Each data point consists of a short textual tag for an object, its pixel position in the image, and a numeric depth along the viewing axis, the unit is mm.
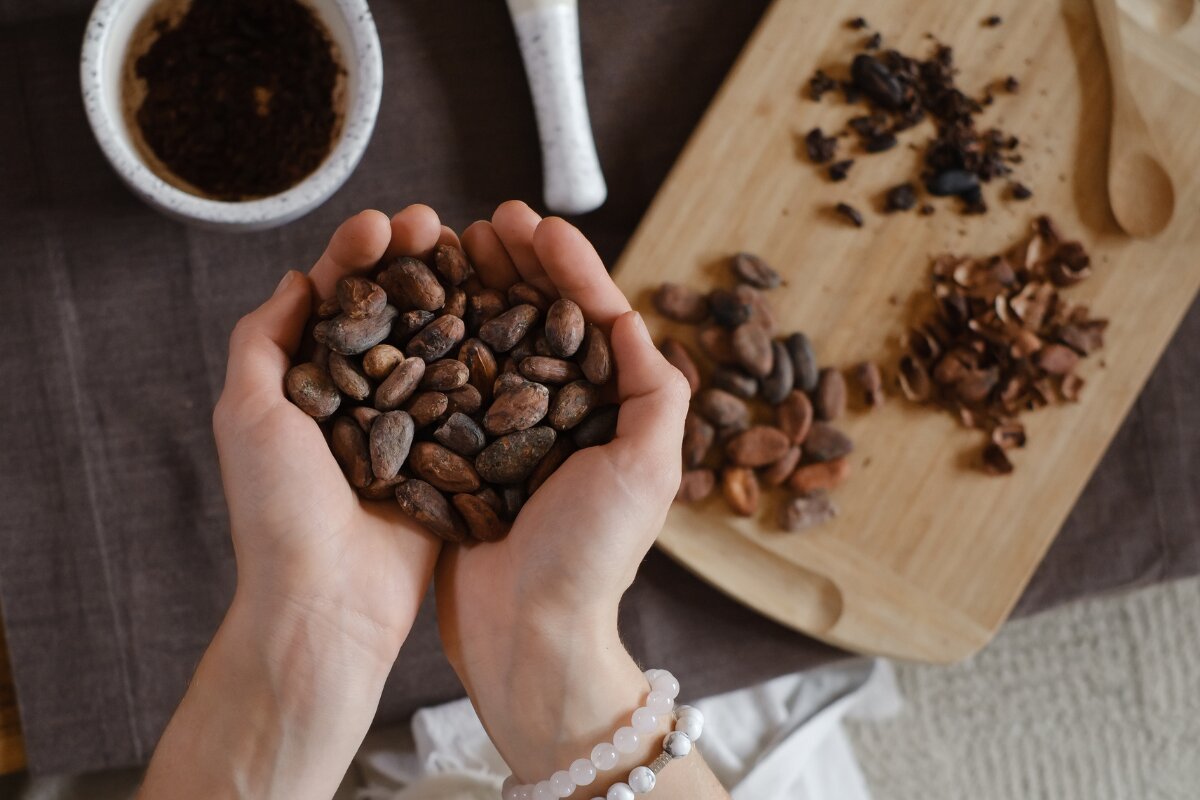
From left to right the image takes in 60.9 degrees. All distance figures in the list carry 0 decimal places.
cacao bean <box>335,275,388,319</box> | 662
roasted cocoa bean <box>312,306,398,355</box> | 656
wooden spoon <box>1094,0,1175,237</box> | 915
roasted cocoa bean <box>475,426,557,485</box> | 667
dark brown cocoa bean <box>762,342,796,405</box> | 883
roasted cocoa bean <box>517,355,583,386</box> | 671
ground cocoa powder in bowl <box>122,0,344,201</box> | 835
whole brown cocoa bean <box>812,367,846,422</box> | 895
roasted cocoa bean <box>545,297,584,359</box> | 665
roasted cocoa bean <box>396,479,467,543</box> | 667
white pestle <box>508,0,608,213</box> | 867
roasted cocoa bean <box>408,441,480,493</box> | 669
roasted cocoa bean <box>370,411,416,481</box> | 652
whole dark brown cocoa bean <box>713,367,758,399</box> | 881
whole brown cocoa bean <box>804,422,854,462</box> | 889
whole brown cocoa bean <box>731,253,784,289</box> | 890
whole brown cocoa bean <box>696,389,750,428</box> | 876
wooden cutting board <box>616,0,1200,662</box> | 902
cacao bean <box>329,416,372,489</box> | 662
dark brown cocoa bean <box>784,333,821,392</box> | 889
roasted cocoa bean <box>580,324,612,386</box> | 672
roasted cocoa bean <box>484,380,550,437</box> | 661
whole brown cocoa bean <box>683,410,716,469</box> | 880
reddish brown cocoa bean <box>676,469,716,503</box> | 875
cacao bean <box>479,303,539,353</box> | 681
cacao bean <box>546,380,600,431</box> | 672
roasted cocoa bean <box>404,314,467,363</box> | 677
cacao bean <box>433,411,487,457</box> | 672
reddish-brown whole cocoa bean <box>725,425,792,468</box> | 879
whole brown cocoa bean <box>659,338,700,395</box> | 877
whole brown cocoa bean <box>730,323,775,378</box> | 873
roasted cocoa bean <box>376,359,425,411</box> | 663
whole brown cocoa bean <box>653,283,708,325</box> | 881
